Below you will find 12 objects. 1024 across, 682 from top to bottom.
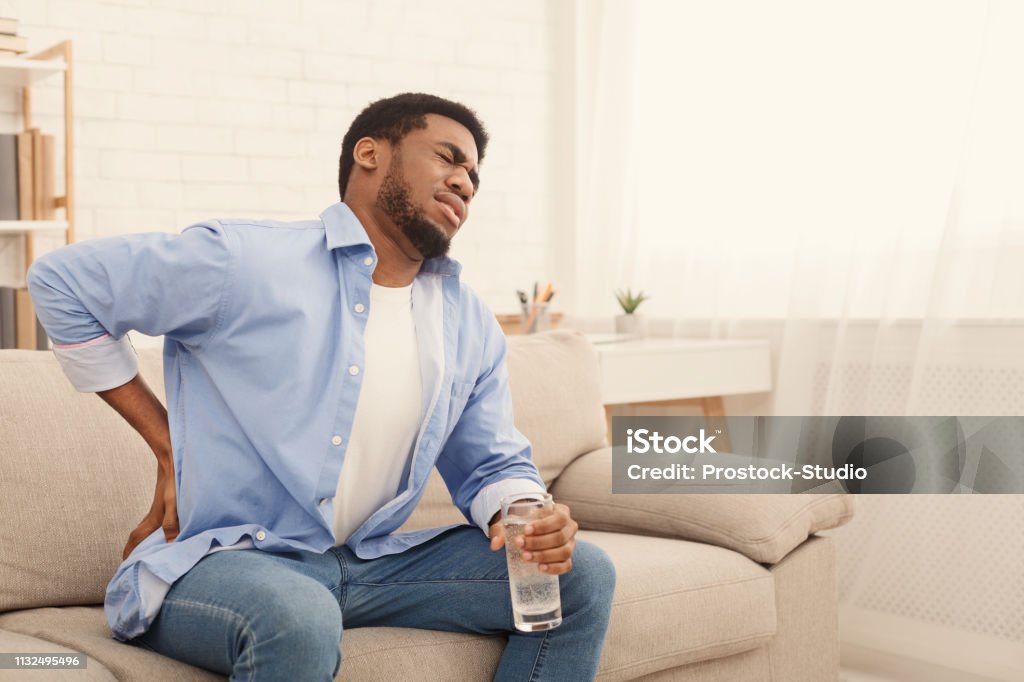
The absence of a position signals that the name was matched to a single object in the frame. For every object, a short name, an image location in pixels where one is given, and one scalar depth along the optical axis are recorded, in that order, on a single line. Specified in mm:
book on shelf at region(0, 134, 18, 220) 3000
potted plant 3320
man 1490
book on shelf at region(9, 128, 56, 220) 3021
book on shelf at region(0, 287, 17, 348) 2973
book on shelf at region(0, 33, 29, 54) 2939
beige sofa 1628
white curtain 2650
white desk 2986
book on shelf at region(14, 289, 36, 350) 2998
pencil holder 3356
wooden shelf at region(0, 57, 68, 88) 2930
